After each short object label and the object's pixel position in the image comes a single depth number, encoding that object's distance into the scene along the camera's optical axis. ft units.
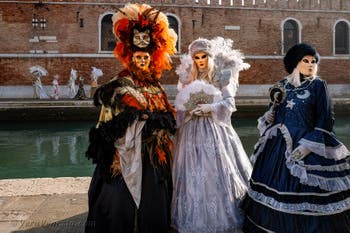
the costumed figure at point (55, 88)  57.62
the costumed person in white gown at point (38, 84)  57.57
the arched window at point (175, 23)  63.31
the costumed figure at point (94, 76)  57.58
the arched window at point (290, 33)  68.28
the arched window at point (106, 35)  62.08
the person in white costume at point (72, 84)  58.54
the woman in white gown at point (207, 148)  9.52
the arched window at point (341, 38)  69.97
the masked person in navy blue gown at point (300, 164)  8.68
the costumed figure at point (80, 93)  55.31
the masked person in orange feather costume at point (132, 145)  8.97
